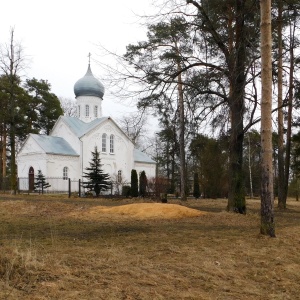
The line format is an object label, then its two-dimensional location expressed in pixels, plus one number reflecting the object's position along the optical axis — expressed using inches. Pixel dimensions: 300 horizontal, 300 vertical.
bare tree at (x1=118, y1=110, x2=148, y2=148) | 1852.0
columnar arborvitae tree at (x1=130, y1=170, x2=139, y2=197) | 1077.4
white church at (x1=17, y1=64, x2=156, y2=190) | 1320.1
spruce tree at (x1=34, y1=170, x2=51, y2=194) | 1210.0
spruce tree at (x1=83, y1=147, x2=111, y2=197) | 1125.1
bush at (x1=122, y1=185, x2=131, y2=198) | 1091.9
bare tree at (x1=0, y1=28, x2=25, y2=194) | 1016.2
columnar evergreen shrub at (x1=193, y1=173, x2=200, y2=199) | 1232.8
